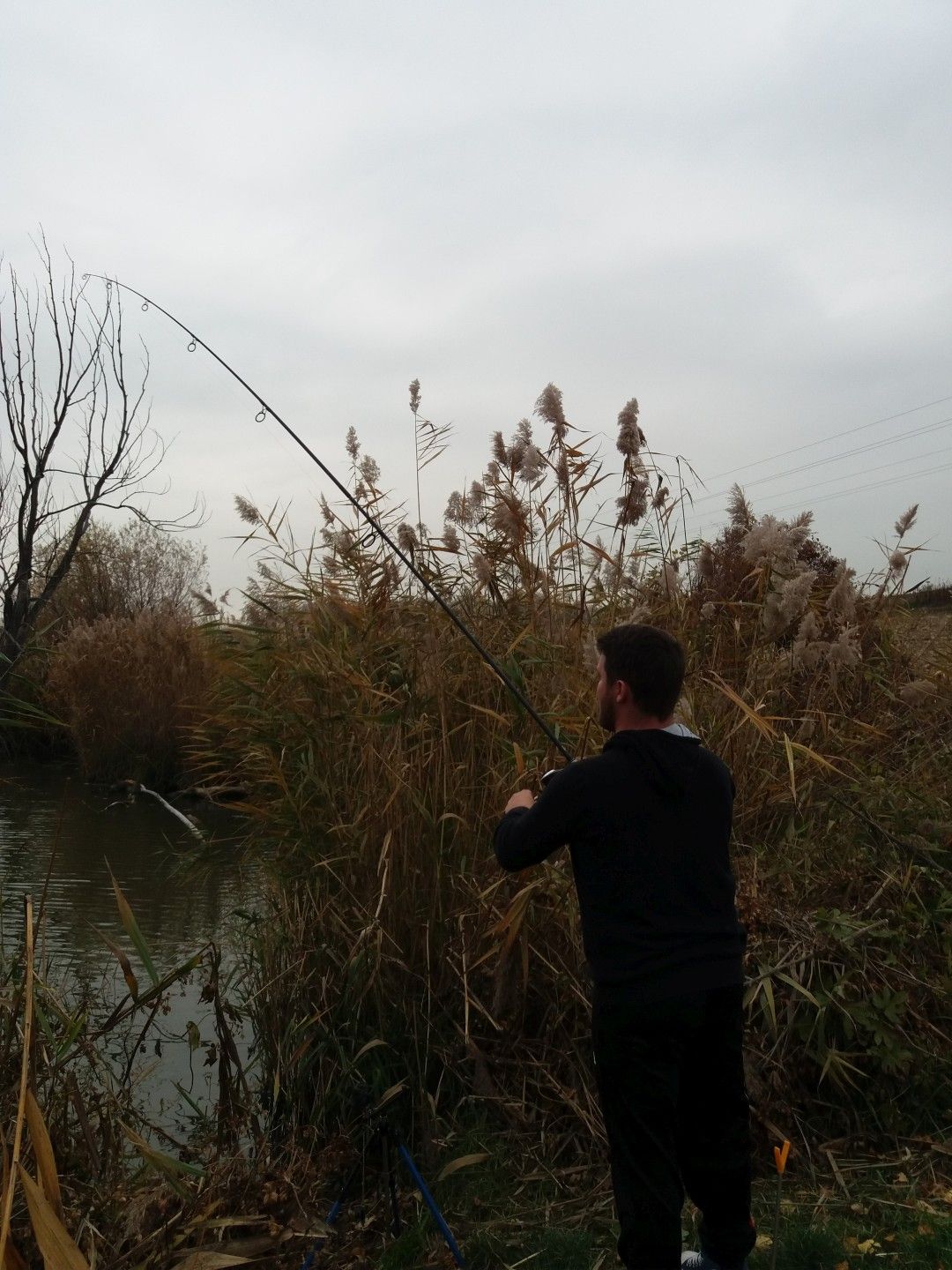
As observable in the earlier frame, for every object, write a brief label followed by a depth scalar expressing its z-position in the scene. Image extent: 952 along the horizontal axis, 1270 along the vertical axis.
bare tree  15.66
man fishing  2.27
